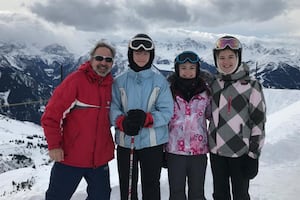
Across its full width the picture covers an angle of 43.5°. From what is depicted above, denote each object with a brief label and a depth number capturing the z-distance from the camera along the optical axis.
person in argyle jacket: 4.00
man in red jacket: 3.90
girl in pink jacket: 4.23
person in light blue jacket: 4.04
